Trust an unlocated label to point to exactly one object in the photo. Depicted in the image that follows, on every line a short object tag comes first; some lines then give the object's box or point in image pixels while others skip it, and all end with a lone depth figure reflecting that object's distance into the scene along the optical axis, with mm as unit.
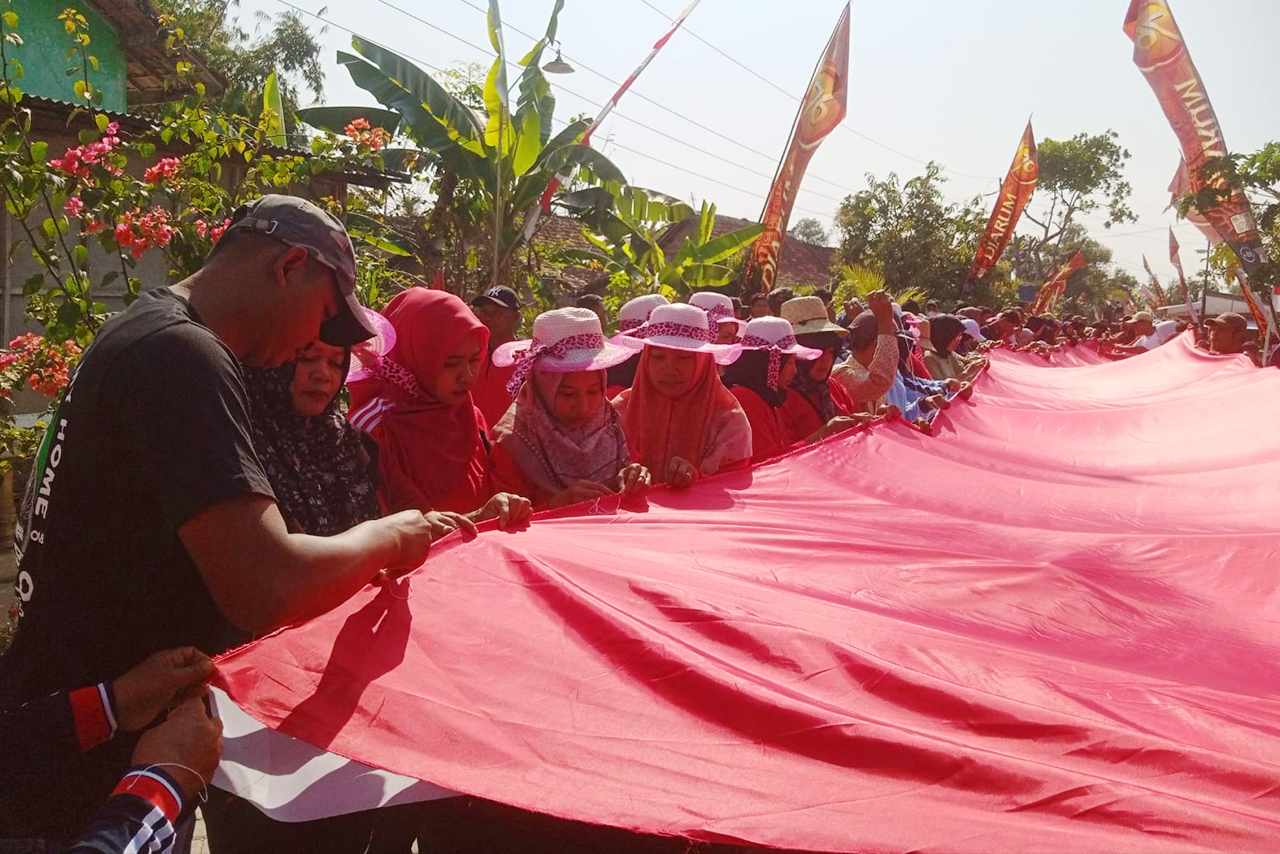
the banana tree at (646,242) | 11602
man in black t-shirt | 1383
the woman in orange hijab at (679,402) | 3932
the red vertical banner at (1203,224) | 16000
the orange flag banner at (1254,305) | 16000
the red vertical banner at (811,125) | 13523
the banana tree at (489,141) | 9328
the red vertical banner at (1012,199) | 22094
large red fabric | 1473
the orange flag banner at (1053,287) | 26138
